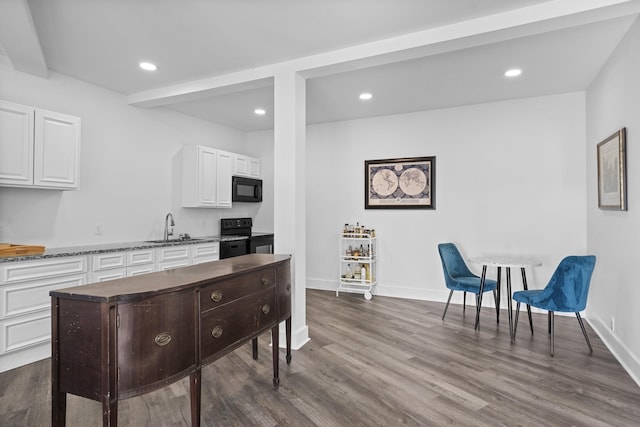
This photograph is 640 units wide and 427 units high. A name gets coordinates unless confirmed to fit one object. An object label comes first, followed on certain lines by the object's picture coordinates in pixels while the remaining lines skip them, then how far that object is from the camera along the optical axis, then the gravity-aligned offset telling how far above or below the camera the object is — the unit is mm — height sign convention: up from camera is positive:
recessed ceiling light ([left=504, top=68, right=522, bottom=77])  3582 +1444
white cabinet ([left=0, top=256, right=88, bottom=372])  2803 -722
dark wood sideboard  1479 -528
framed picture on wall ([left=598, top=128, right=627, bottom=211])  2904 +389
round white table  3564 -472
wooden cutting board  2854 -275
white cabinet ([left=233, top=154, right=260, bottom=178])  5609 +813
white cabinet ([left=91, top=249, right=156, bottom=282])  3443 -482
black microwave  5570 +435
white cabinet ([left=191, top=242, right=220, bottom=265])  4477 -455
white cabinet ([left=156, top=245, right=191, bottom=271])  4090 -465
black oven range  4984 -328
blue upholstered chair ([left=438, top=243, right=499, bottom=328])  3855 -695
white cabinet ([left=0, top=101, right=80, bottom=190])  3055 +608
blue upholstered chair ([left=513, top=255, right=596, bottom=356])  3014 -584
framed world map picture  5066 +482
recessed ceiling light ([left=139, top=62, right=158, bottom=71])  3441 +1443
